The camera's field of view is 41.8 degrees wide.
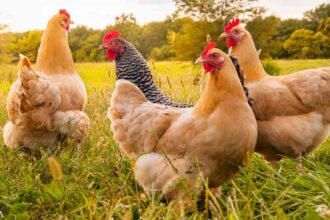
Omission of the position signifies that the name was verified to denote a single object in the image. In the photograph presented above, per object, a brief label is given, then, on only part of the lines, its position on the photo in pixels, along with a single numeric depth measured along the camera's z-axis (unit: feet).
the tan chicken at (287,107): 13.07
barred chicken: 12.34
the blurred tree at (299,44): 111.61
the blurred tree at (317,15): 122.42
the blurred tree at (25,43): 79.40
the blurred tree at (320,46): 110.90
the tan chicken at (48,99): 13.35
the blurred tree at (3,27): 77.36
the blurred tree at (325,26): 114.21
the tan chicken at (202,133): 9.46
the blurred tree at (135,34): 72.50
